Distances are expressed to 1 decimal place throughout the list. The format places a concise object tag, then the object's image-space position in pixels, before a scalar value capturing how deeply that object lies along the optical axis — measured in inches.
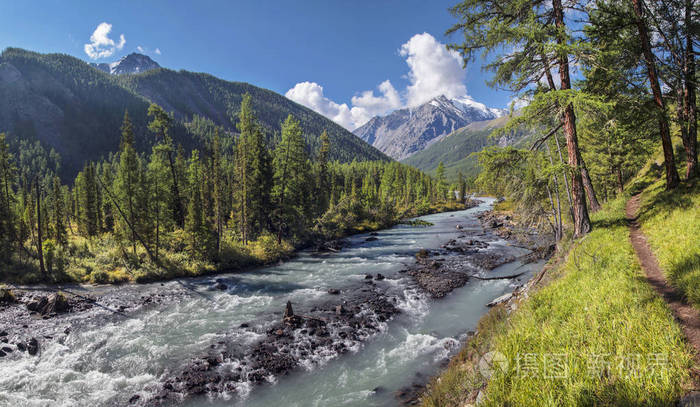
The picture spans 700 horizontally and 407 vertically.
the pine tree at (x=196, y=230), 1154.0
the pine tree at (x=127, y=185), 1189.7
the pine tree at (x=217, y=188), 1235.4
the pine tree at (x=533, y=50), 384.5
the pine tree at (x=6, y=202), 1115.9
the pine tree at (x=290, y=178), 1493.6
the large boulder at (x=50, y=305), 740.3
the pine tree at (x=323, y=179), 2187.5
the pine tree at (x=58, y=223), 1470.7
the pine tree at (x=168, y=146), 1189.7
